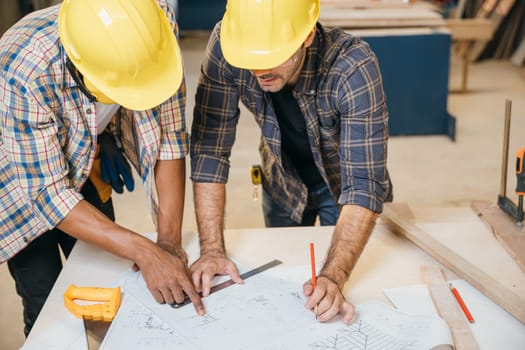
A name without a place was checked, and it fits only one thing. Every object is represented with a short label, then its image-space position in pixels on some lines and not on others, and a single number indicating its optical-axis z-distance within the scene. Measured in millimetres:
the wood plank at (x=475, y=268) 1657
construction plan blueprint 1533
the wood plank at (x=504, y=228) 1874
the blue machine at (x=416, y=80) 4953
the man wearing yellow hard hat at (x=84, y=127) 1592
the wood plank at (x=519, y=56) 7060
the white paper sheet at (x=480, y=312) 1565
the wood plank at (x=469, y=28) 5812
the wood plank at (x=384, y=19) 5102
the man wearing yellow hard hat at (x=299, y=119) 1721
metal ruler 1730
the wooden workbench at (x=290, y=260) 1673
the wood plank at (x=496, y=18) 6855
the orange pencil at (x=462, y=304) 1639
